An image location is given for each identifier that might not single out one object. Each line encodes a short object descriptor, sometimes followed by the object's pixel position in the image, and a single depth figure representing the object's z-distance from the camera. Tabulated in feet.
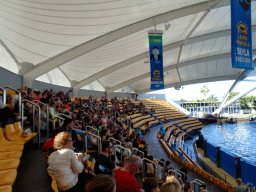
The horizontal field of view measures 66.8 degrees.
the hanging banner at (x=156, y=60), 37.47
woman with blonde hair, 7.41
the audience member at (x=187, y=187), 14.14
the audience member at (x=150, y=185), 7.12
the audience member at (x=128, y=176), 7.02
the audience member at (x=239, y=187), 20.67
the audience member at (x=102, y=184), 3.69
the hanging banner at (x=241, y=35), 20.86
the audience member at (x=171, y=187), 5.20
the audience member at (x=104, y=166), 9.75
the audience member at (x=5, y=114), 15.16
